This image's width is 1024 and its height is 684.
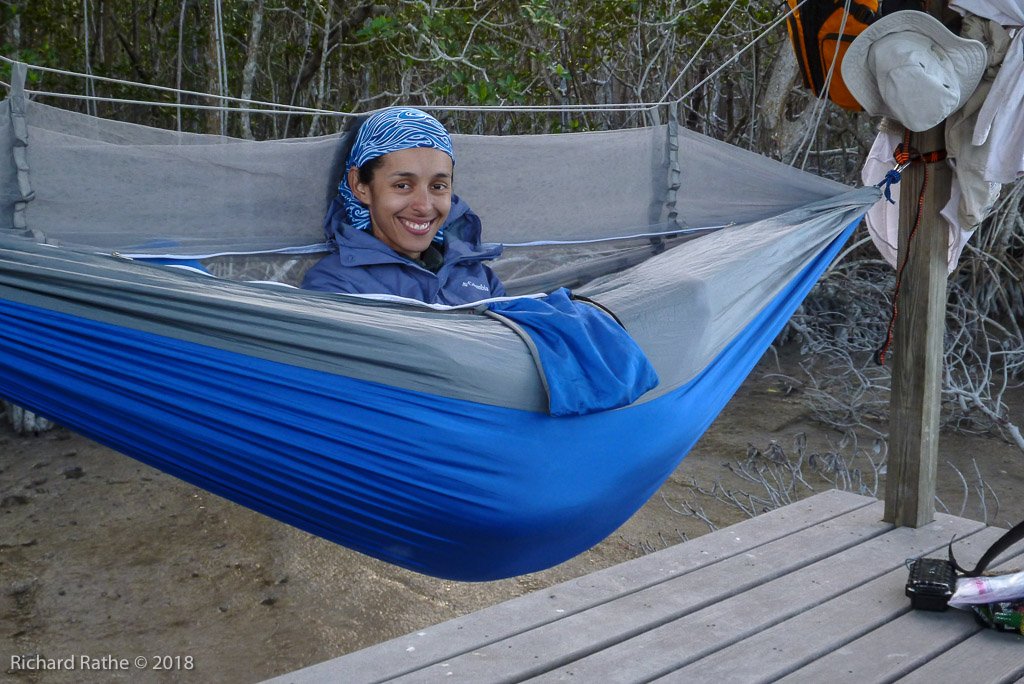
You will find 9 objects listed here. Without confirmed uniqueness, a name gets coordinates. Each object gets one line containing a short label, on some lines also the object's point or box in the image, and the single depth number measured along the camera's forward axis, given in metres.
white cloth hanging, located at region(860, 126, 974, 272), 2.13
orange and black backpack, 1.94
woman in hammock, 1.73
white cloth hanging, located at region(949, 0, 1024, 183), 1.82
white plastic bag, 1.76
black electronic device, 1.83
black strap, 1.87
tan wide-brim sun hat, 1.82
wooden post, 2.15
